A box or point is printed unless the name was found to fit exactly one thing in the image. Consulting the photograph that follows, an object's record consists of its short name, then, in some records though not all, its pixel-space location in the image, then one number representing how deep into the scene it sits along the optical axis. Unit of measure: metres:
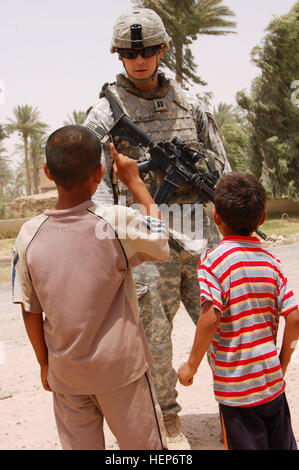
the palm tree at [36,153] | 43.84
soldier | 2.79
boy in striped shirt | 1.91
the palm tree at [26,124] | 38.72
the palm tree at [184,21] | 20.69
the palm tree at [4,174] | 55.49
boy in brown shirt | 1.75
